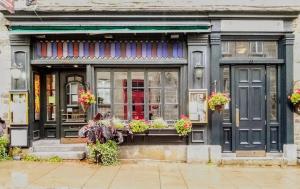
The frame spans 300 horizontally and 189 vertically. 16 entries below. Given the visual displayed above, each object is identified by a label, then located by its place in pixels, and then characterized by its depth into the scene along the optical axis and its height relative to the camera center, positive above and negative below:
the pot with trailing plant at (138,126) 10.92 -0.82
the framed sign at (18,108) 11.23 -0.33
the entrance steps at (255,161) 11.11 -1.81
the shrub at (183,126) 10.89 -0.83
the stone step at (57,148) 11.52 -1.48
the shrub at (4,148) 10.99 -1.41
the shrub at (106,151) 10.61 -1.46
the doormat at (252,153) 11.43 -1.64
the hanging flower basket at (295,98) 10.99 -0.08
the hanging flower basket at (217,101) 10.75 -0.15
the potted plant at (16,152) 11.19 -1.55
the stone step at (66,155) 11.22 -1.64
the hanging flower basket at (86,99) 11.02 -0.08
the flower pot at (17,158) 11.11 -1.70
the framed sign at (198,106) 11.17 -0.29
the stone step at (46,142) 11.75 -1.37
